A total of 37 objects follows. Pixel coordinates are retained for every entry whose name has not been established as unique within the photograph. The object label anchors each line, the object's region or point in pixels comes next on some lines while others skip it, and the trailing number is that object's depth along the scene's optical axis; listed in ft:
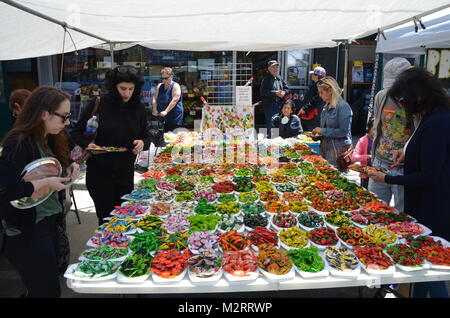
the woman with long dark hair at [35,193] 6.17
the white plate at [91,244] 7.04
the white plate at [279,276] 6.01
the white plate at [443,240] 7.11
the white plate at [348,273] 6.10
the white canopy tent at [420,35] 12.08
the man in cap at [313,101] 21.48
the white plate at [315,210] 8.78
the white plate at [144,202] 9.23
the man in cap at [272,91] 22.77
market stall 6.04
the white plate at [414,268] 6.23
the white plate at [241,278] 5.96
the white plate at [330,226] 7.98
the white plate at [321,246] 7.09
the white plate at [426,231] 7.55
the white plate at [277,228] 7.93
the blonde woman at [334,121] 13.93
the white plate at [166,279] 5.90
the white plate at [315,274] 6.10
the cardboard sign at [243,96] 17.61
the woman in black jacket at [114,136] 10.14
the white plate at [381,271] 6.16
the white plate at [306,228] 7.93
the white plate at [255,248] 6.97
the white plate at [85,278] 5.91
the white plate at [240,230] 7.80
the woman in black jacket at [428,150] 7.48
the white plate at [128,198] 9.58
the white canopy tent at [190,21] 9.36
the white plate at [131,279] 5.91
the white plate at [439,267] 6.28
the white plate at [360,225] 8.01
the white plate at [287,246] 7.03
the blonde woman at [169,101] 21.91
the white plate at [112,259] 6.43
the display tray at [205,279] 5.92
